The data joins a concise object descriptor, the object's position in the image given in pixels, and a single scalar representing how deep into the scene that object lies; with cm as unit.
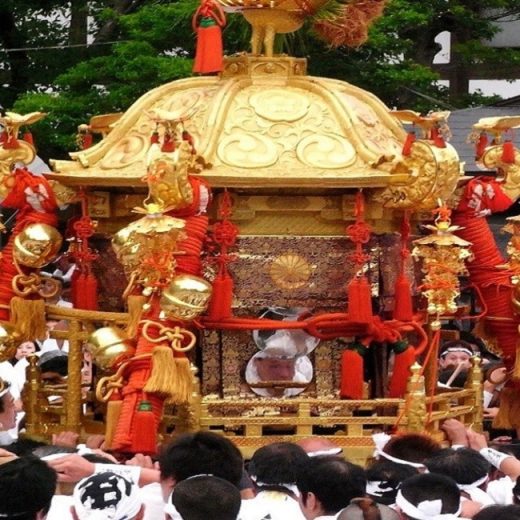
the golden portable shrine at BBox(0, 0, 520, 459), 1732
